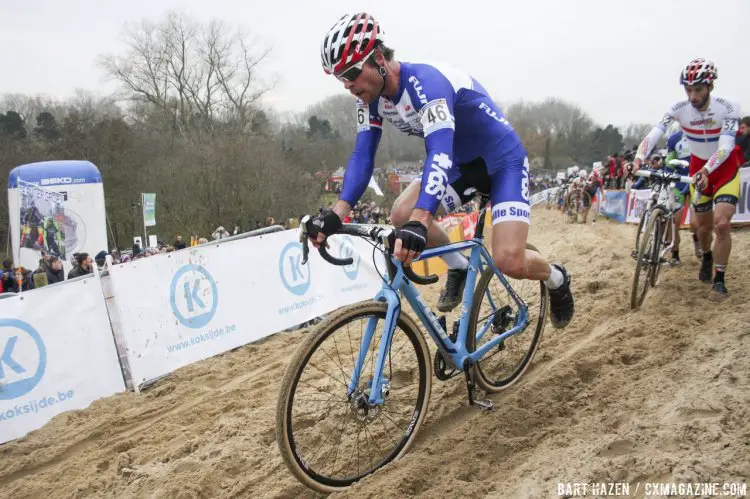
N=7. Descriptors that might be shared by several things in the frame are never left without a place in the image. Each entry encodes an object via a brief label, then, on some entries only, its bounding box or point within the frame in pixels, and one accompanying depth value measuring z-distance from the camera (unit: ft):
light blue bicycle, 9.11
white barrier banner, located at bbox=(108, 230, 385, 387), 19.58
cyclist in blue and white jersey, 9.63
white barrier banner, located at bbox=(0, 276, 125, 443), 16.20
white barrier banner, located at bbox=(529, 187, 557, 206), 127.13
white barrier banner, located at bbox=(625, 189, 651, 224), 54.80
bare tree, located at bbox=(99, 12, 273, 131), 119.85
